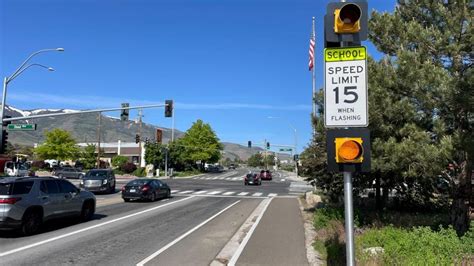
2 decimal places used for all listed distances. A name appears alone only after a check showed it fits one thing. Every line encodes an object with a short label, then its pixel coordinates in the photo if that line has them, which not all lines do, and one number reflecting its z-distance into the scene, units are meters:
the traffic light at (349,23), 6.13
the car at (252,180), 57.72
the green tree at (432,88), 10.00
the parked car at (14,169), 46.67
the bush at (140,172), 74.38
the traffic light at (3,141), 29.57
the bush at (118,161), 85.28
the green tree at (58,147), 78.06
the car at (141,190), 27.30
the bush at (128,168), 78.69
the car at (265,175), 79.56
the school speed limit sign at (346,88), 6.02
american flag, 32.67
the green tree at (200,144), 95.97
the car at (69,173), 58.25
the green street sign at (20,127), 32.88
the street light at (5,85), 30.61
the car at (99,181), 33.97
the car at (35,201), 13.10
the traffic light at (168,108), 35.38
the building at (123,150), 117.30
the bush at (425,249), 7.52
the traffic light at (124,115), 36.09
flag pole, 32.06
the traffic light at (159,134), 69.94
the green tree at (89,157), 84.68
